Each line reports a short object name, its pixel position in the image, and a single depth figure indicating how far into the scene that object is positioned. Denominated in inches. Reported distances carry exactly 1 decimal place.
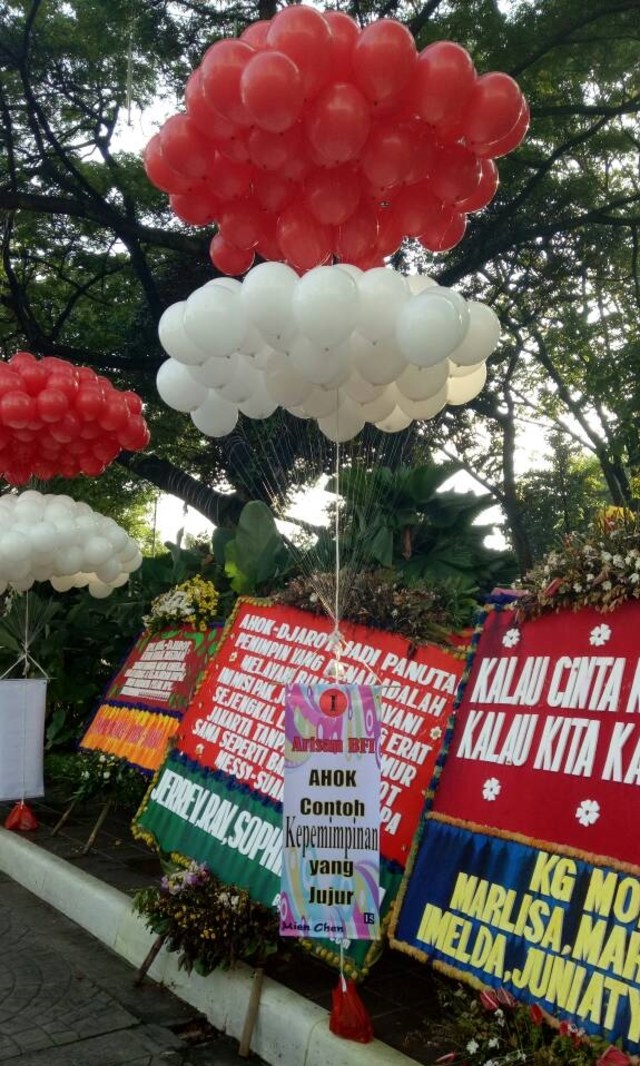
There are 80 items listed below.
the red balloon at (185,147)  161.8
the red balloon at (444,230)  179.8
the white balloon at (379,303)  155.4
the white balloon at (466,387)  191.9
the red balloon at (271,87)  142.4
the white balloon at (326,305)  149.1
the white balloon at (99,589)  328.5
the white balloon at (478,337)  173.8
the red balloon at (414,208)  172.6
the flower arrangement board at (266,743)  176.4
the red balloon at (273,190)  167.8
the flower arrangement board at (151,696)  265.7
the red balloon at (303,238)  169.8
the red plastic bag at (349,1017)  141.5
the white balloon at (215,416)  199.8
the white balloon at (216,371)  178.1
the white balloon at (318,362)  158.0
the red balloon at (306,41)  146.2
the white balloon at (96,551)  307.3
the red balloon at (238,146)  157.5
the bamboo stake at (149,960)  177.2
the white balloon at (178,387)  192.1
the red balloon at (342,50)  150.4
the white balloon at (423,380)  172.6
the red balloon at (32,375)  281.4
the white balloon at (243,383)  183.5
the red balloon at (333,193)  162.9
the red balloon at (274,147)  154.5
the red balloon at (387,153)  156.2
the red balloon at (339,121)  148.0
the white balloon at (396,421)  201.5
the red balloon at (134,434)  302.5
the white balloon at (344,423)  190.5
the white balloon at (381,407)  189.5
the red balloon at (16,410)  273.3
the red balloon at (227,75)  149.7
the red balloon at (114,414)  291.1
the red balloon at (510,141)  161.0
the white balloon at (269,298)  154.3
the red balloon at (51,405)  276.5
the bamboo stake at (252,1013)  154.4
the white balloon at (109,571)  316.2
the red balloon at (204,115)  155.3
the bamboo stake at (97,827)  259.4
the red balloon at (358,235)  172.9
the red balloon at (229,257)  190.4
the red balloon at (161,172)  167.8
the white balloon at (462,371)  187.0
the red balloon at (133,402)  303.9
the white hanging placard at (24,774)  295.0
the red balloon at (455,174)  165.5
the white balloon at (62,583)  326.3
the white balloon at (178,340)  171.2
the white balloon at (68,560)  303.0
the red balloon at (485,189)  175.0
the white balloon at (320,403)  182.2
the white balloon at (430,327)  152.2
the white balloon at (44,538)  293.0
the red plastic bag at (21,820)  295.6
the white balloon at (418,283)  174.7
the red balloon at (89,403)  284.7
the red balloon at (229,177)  166.9
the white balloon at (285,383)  173.6
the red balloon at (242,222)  178.1
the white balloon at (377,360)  160.1
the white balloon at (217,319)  160.2
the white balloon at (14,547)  286.8
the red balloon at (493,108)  153.3
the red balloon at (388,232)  177.3
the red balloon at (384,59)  146.2
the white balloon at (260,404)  190.9
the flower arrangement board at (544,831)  122.3
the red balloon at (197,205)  175.2
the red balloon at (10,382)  277.3
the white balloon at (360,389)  171.8
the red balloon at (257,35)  156.2
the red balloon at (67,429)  283.1
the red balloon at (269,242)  180.3
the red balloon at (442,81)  149.0
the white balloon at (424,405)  188.7
